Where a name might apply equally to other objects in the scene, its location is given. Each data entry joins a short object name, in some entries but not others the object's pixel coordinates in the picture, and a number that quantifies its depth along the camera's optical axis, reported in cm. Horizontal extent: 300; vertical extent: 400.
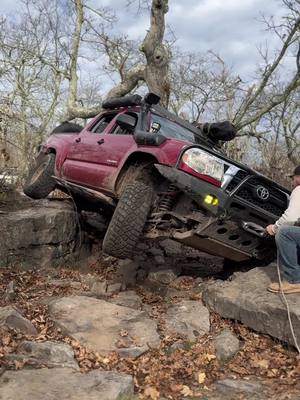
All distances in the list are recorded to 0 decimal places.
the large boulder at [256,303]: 455
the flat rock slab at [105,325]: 441
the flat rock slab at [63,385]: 331
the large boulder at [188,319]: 491
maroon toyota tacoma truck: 488
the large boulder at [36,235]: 695
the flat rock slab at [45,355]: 386
